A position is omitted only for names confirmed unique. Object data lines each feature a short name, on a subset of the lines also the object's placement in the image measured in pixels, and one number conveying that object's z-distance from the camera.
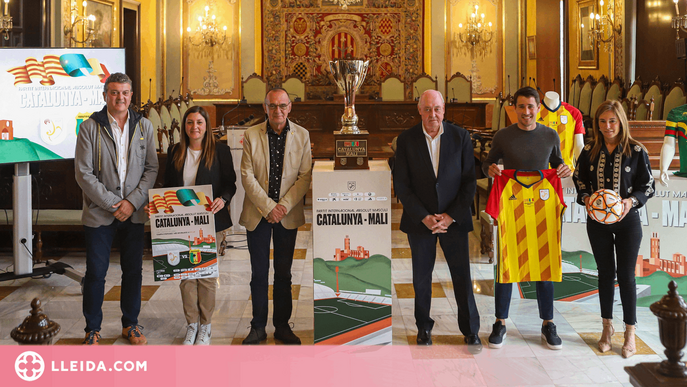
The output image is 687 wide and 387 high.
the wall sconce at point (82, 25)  9.48
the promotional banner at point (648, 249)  3.68
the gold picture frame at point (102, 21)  10.22
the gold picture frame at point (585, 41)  11.12
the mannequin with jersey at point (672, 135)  3.56
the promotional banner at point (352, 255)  3.31
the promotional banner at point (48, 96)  4.20
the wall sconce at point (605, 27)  10.27
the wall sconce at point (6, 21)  7.88
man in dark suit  3.29
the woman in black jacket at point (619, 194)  3.24
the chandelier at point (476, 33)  13.16
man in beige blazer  3.36
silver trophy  3.67
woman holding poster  3.41
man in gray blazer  3.30
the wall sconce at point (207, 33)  13.12
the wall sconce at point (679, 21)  7.32
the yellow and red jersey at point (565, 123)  4.11
